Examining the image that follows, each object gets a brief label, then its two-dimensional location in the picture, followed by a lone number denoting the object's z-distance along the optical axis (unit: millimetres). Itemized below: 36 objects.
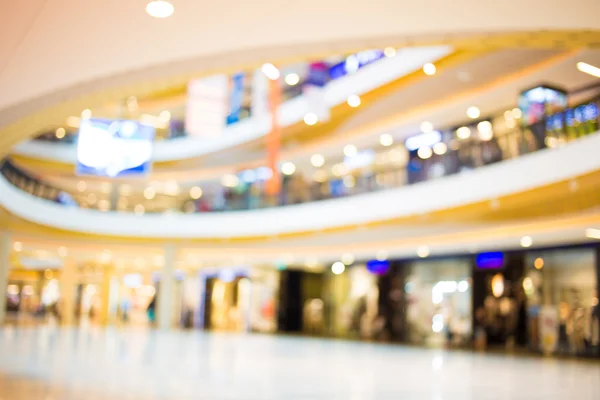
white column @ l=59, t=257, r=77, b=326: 28984
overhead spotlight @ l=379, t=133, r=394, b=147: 20938
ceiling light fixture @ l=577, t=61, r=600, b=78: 14011
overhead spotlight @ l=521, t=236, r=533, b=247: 16547
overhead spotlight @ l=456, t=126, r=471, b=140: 19969
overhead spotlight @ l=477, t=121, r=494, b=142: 19234
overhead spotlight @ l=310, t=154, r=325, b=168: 23542
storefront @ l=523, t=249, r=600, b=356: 17047
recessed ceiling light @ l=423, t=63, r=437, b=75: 16141
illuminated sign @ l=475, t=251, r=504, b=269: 19531
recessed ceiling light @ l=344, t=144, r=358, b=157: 22141
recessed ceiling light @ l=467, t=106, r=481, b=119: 18392
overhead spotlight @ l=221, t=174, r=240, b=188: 29203
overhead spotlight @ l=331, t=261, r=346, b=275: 26173
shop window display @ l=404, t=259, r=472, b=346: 21141
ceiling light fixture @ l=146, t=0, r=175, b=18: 4625
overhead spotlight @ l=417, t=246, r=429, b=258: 19684
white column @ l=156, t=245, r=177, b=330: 25625
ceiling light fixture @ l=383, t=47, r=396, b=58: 17627
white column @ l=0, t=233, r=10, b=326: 22406
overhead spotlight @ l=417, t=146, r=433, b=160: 20906
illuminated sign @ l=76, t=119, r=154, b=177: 14227
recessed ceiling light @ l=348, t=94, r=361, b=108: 19016
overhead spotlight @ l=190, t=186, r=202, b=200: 31519
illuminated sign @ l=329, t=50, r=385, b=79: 20344
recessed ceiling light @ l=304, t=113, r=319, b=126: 20797
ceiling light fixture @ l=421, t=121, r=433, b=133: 19719
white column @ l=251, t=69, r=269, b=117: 22650
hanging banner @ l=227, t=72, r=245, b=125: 21906
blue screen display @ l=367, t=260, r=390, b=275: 23922
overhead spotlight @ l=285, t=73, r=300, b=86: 24516
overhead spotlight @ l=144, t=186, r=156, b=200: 31284
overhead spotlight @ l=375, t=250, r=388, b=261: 21659
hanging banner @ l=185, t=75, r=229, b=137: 13083
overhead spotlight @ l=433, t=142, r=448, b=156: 19700
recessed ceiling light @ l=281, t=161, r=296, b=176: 24844
